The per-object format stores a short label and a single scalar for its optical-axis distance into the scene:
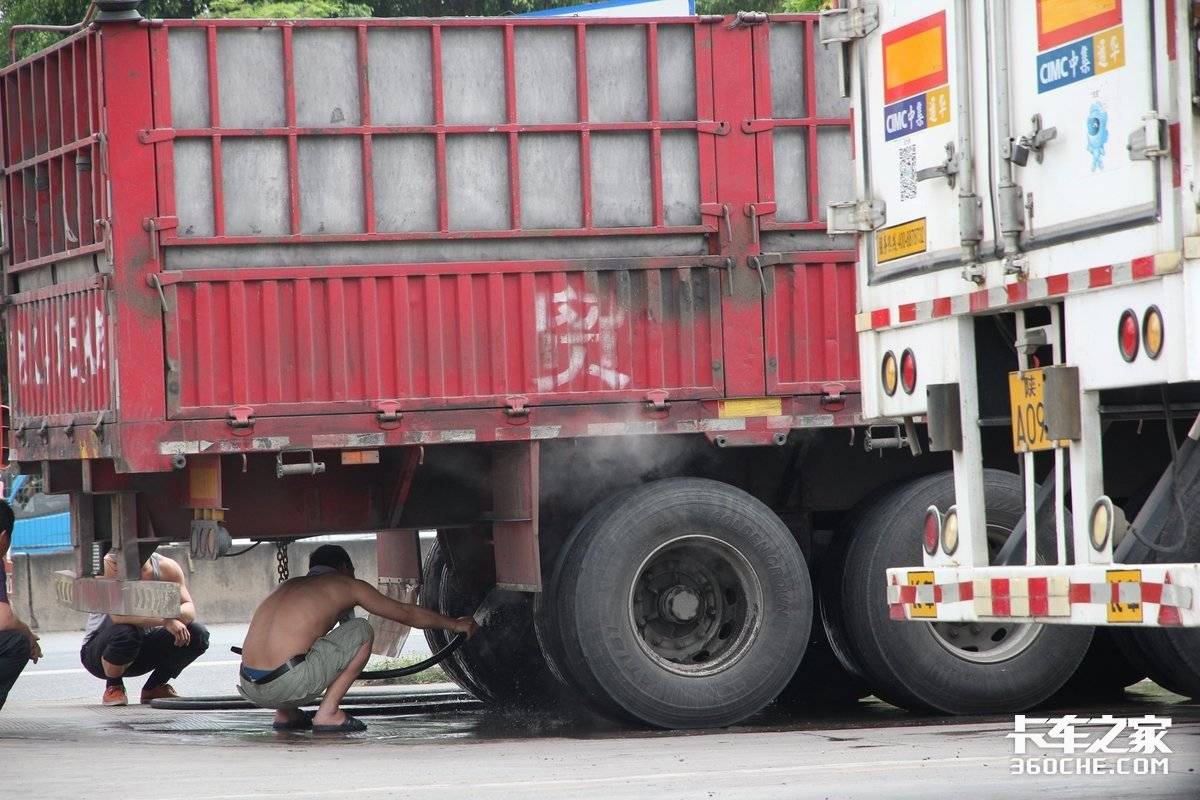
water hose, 20.86
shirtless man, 18.92
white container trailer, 11.48
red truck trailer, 17.73
